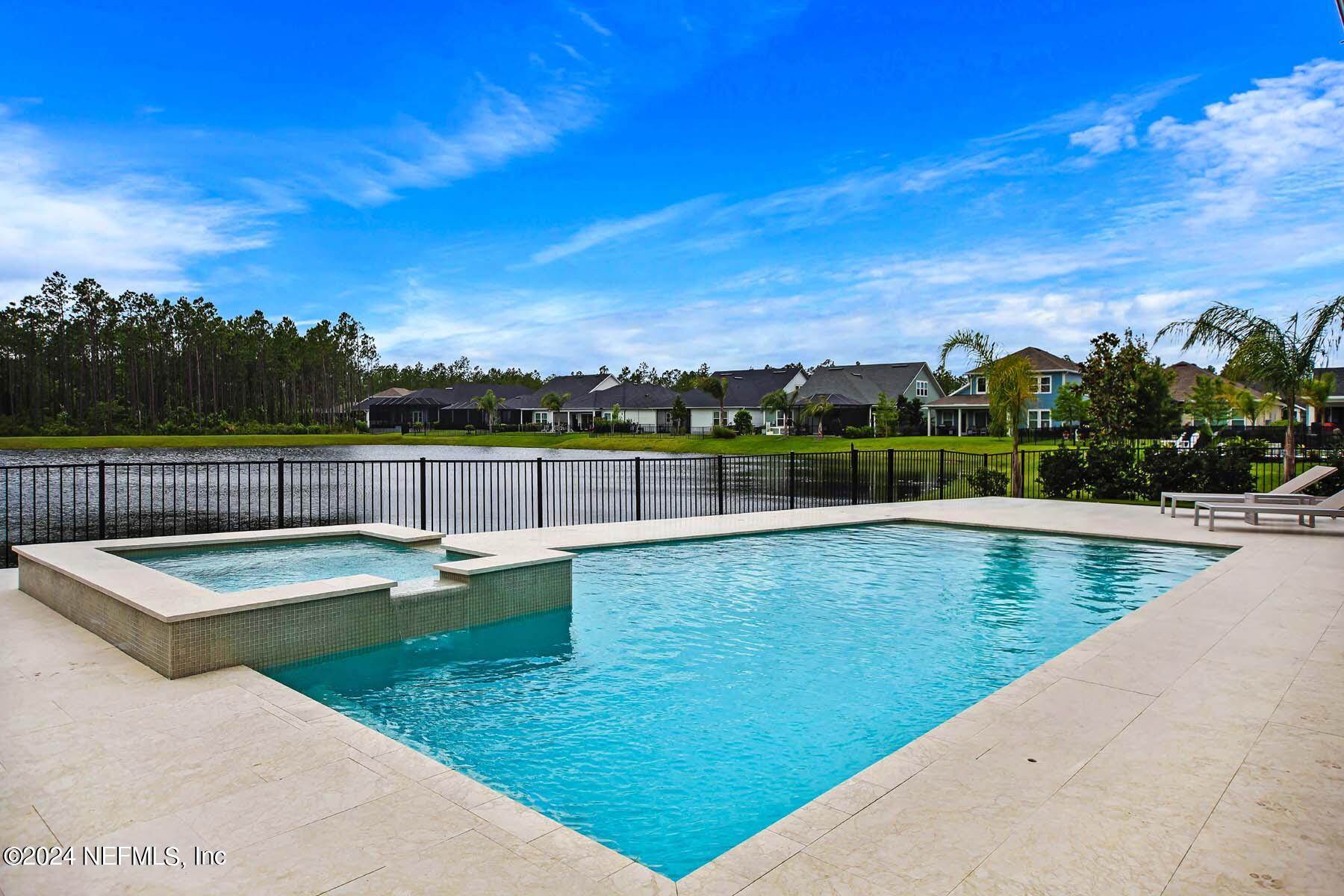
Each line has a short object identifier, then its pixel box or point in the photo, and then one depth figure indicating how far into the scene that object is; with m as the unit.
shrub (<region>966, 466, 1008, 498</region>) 18.53
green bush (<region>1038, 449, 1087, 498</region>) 17.44
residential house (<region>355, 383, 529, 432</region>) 80.25
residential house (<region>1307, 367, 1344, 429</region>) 43.41
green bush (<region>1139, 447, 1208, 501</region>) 16.36
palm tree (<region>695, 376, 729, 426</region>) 58.64
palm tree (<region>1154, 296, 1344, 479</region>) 16.55
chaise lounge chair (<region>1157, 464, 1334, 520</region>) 12.15
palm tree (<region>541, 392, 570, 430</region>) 72.19
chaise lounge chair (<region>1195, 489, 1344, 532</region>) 11.12
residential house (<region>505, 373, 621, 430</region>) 70.94
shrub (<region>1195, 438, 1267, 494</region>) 15.91
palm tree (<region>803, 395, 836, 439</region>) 52.44
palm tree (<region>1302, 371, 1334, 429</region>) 21.84
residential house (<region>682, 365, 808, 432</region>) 61.88
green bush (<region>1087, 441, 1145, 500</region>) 16.92
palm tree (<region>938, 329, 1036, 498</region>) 18.03
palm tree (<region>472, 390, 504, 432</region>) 73.19
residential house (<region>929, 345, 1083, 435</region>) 48.03
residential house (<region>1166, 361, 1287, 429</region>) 43.09
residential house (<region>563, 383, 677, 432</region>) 65.88
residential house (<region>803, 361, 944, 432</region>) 54.34
